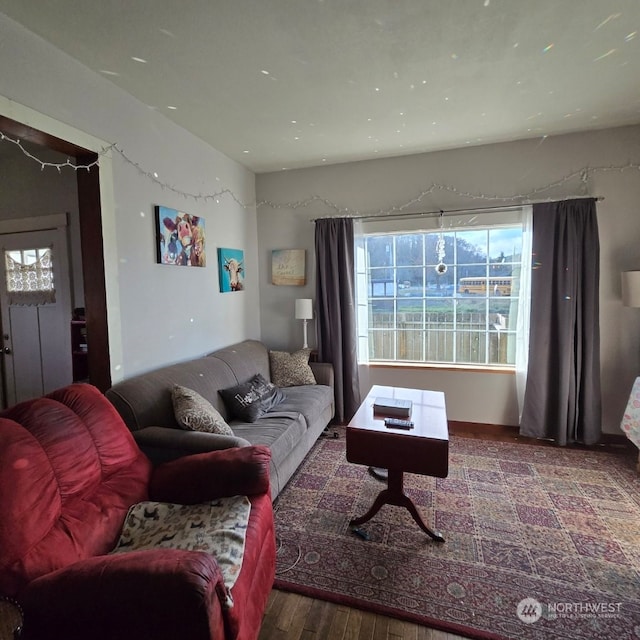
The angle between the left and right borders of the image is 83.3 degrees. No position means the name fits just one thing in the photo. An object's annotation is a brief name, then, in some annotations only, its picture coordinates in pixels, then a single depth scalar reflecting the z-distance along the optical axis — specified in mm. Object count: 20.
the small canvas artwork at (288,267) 3795
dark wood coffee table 1900
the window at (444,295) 3371
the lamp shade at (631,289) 2684
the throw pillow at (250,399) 2600
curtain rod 3043
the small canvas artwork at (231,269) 3357
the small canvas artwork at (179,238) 2564
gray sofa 1860
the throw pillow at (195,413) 1999
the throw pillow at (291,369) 3375
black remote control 2055
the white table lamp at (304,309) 3584
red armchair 980
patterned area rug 1548
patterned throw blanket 1299
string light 2693
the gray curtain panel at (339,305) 3557
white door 3061
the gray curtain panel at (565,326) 2959
